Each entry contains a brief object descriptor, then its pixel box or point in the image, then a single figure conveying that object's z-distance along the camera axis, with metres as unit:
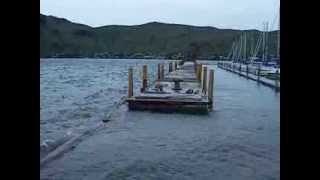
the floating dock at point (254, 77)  23.48
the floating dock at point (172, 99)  13.07
